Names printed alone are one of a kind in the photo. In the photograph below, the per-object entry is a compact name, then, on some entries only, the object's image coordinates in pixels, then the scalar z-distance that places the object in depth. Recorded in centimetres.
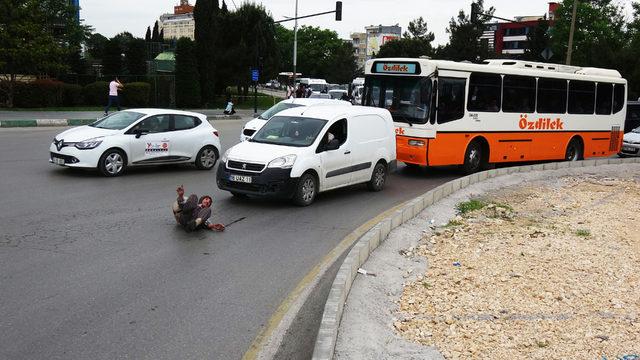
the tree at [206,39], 4272
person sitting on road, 927
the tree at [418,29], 10225
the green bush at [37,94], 3212
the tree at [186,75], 4022
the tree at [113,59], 5796
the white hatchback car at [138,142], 1351
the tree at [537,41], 8488
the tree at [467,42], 7912
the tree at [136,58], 5834
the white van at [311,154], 1122
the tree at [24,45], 3091
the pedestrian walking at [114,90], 2828
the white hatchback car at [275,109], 1822
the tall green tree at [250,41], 5150
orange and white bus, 1539
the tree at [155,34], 8876
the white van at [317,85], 6259
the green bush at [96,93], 3694
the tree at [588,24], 7385
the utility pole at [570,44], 3066
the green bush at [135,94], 3634
